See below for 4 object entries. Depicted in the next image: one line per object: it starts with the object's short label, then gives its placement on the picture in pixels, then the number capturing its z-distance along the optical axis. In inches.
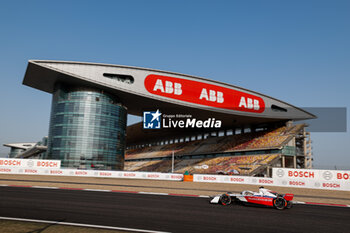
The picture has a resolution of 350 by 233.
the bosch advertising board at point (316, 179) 991.0
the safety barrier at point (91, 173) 1259.2
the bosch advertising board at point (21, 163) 1257.4
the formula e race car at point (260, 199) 468.4
